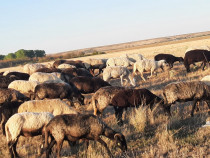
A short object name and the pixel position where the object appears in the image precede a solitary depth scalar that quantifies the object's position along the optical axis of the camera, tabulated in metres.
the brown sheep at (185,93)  7.95
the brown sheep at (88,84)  11.68
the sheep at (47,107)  7.75
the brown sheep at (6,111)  7.61
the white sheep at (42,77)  13.41
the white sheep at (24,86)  11.91
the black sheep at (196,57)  17.16
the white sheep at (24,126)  6.00
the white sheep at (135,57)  24.01
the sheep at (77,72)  16.19
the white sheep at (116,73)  14.83
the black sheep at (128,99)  7.88
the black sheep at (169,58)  20.67
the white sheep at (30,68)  21.33
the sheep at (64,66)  19.96
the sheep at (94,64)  22.17
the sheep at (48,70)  16.91
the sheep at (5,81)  13.62
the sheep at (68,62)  21.70
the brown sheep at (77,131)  5.54
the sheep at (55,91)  10.41
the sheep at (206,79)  9.60
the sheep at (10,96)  10.41
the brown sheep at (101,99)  8.45
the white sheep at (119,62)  20.84
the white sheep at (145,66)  17.38
